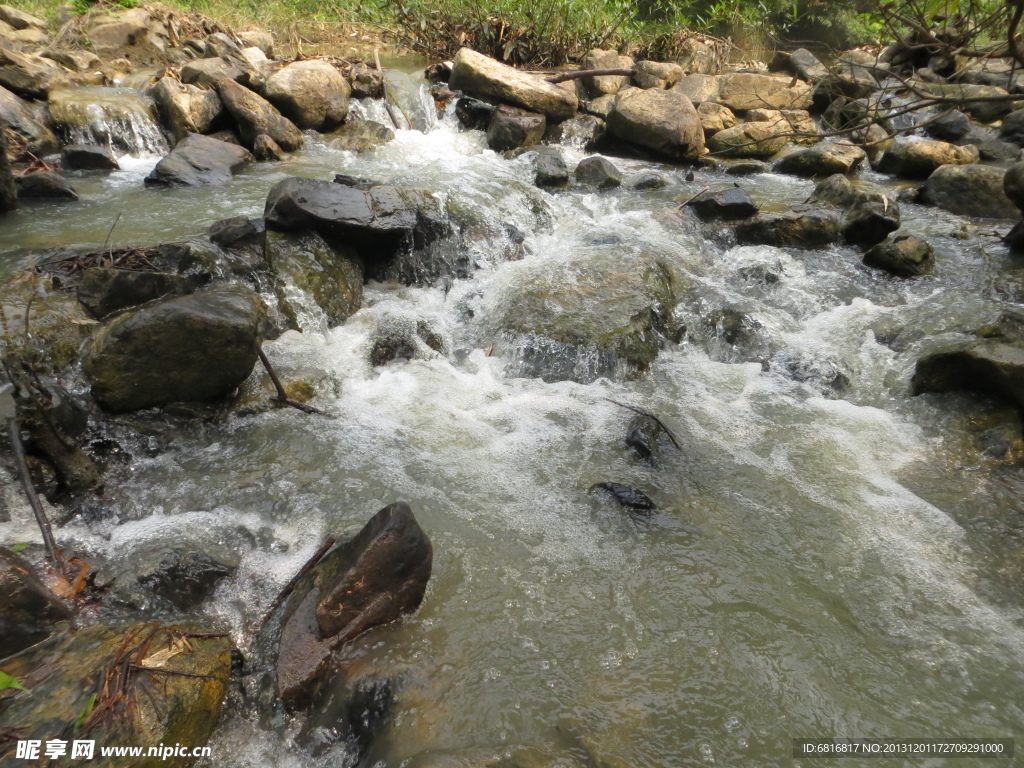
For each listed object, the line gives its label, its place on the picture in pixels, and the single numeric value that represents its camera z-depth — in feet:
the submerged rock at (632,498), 10.97
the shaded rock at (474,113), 33.06
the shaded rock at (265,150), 26.84
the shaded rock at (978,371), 12.85
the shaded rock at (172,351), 11.78
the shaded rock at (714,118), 35.50
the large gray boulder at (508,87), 33.32
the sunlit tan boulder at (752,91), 38.46
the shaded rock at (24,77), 25.75
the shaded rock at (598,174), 27.55
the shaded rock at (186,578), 8.70
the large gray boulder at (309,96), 29.91
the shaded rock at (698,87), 39.58
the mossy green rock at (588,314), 15.64
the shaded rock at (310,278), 16.29
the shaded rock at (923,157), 29.71
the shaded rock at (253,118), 27.71
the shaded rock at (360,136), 29.63
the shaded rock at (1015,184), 20.31
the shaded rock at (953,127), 34.27
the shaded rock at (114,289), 13.62
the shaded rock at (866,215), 21.30
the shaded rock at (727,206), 23.72
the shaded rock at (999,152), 32.04
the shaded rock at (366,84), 33.76
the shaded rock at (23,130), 23.38
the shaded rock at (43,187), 20.13
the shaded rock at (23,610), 7.16
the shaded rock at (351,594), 7.74
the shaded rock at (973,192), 24.12
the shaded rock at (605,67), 38.99
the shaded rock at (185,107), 26.86
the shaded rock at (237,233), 16.89
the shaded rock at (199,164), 22.75
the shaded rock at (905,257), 19.75
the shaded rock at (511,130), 31.04
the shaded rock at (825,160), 30.32
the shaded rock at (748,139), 32.67
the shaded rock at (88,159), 23.75
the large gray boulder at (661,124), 31.83
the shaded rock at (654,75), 39.83
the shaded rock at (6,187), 18.42
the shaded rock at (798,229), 21.99
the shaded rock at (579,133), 34.35
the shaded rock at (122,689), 6.29
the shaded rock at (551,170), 27.12
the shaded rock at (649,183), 27.96
